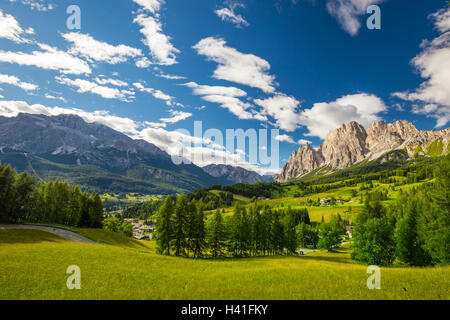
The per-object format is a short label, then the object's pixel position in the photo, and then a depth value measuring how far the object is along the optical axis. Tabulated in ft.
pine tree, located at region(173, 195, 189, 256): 164.14
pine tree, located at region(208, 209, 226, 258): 178.50
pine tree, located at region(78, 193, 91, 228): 232.73
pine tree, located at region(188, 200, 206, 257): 167.53
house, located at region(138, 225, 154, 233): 567.05
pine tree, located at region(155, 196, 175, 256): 163.32
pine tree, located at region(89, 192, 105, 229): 237.74
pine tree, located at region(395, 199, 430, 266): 138.00
